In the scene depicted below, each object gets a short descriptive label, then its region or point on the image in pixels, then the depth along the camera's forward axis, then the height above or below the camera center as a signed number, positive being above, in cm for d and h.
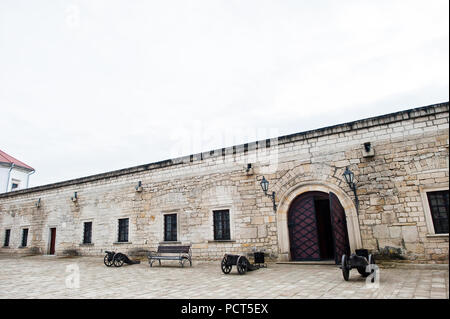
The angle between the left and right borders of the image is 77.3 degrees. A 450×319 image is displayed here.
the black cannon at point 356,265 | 588 -85
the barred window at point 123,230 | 1288 +15
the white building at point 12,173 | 2272 +531
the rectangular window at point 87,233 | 1406 +9
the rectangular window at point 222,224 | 1052 +18
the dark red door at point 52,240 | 1576 -20
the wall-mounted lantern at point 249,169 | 1032 +210
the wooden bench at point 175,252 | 989 -75
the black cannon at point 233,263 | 771 -91
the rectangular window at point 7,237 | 1769 +8
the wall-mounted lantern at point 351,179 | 849 +131
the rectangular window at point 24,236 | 1683 +8
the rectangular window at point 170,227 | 1161 +17
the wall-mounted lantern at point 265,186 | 979 +141
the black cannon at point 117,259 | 1039 -91
